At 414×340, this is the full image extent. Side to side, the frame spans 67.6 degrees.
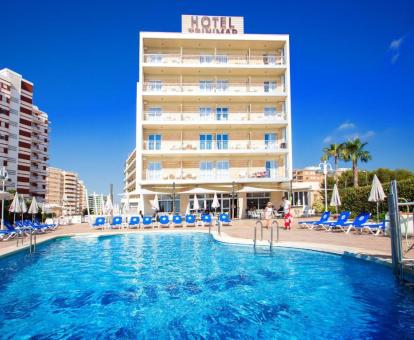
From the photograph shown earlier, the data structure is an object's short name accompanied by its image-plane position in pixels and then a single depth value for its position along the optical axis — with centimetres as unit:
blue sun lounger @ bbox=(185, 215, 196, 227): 2058
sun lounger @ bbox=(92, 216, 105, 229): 2088
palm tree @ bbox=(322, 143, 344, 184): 4142
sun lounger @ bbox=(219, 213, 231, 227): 2048
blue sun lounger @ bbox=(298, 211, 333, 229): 1715
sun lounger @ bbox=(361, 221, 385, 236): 1362
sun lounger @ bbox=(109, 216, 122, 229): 2081
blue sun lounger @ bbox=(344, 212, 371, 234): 1433
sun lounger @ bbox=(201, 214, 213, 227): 2033
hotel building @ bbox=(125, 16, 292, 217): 3050
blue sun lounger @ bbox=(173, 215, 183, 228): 2023
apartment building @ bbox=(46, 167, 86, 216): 14425
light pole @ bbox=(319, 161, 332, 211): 2535
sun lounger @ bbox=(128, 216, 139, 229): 2053
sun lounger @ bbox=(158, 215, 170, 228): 2025
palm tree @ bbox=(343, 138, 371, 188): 4047
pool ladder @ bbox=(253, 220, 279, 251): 1134
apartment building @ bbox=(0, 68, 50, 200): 5321
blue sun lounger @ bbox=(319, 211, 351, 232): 1548
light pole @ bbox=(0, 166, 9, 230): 1923
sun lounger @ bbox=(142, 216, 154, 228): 2055
